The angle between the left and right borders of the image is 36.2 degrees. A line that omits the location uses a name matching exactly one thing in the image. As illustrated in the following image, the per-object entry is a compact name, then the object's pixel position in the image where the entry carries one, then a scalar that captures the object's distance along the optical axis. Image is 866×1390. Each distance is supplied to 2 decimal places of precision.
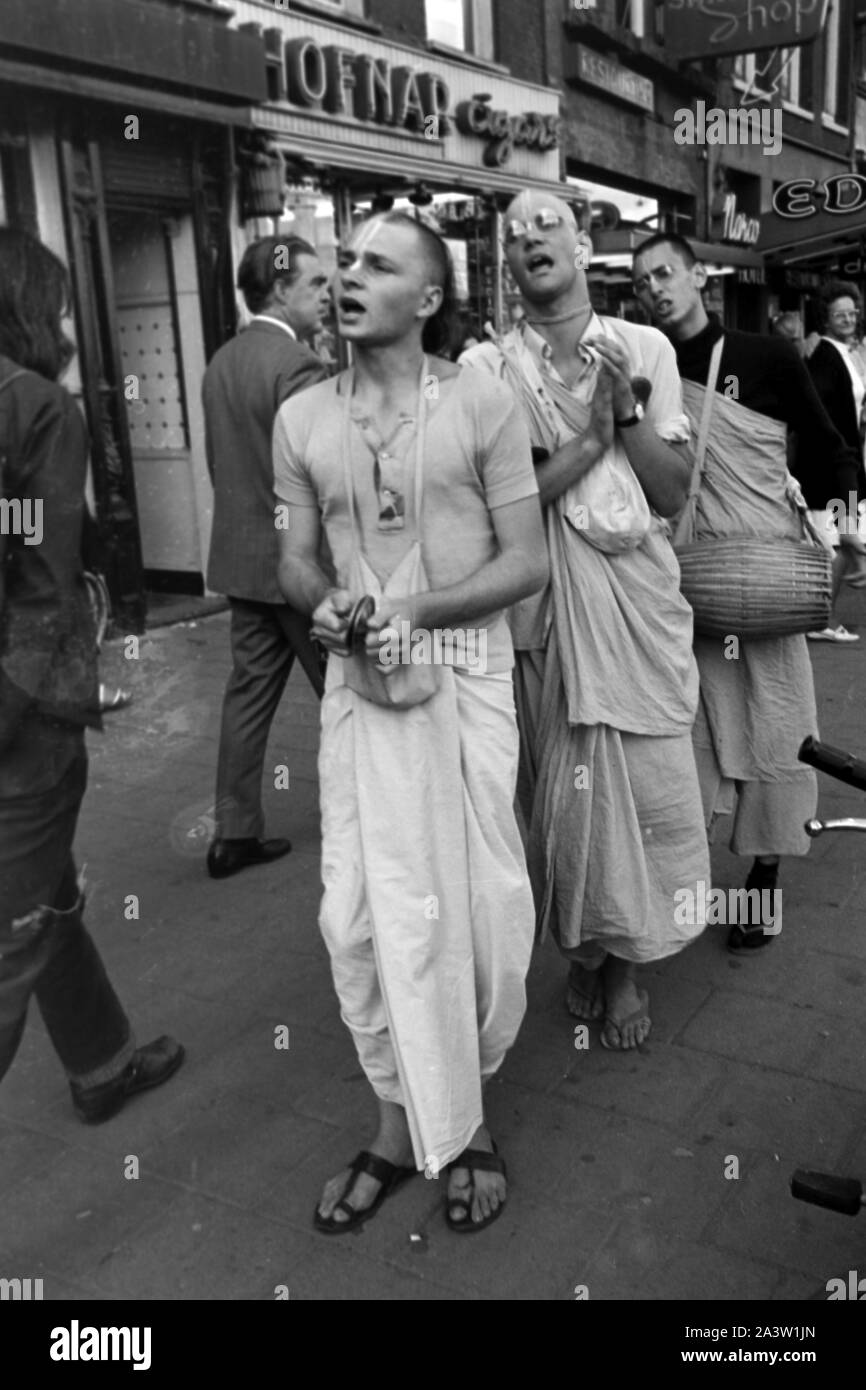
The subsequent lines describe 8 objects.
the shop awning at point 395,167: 9.37
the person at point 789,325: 15.87
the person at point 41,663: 2.32
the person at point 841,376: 7.52
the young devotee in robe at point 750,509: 3.57
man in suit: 4.46
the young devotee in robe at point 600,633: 2.96
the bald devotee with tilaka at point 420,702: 2.48
